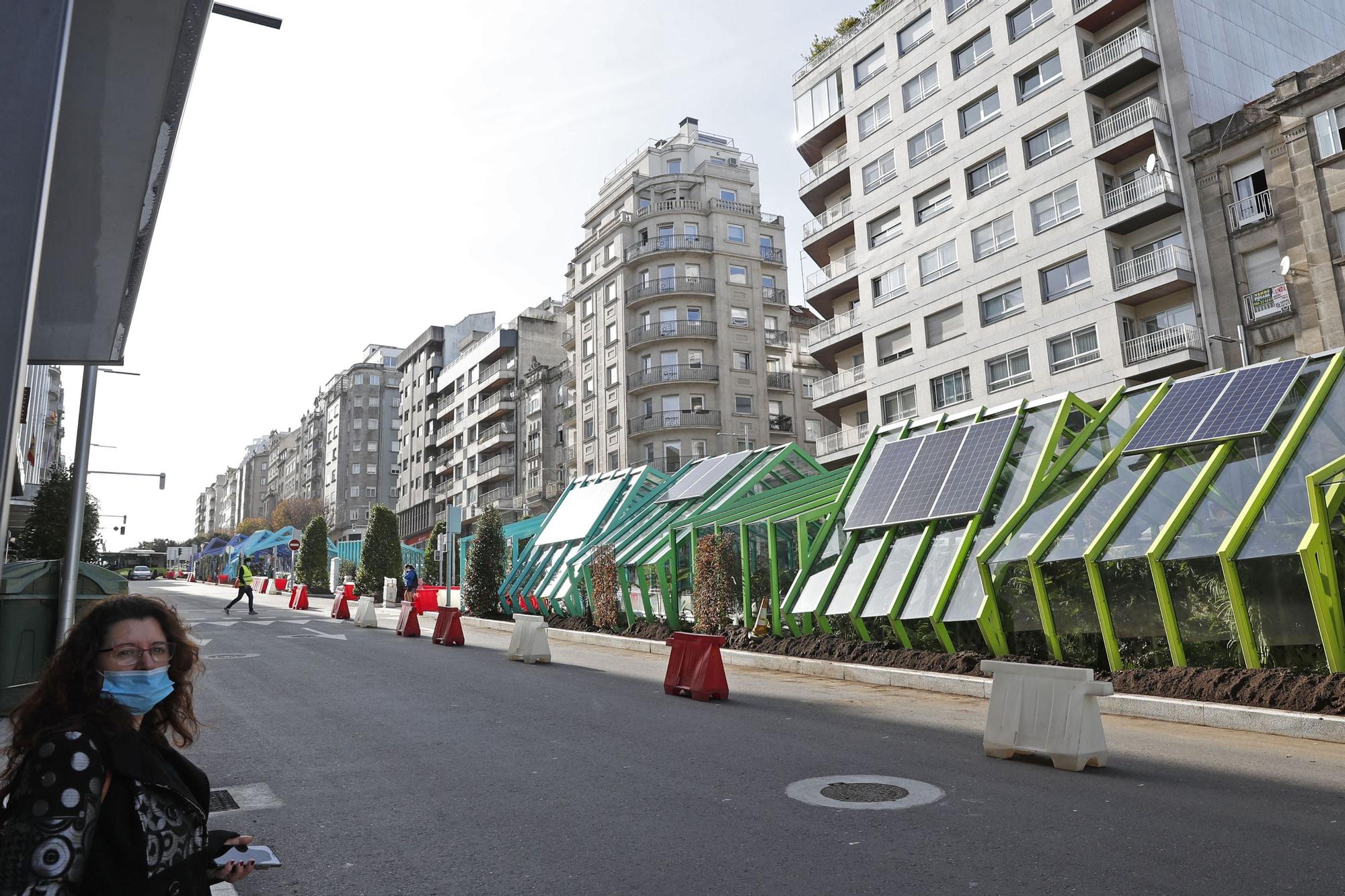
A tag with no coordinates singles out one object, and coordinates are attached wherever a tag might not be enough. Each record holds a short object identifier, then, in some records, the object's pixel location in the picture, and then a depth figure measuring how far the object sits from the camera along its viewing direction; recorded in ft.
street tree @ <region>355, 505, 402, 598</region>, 138.41
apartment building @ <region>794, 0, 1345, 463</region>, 94.73
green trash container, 32.22
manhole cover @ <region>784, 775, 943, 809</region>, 19.15
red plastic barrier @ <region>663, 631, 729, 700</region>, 35.22
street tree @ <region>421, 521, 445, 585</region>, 165.48
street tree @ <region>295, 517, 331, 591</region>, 163.12
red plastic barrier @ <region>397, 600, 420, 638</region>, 68.28
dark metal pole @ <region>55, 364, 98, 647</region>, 32.73
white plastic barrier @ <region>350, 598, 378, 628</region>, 77.87
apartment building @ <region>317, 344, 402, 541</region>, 333.83
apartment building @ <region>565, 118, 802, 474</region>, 172.45
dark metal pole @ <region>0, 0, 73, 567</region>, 8.11
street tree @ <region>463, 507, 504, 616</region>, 91.04
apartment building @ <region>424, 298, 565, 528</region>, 216.54
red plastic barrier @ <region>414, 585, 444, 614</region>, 101.40
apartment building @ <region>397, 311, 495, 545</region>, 266.36
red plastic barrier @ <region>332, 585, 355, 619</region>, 91.76
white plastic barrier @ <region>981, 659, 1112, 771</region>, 22.66
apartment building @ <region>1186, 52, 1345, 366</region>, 80.84
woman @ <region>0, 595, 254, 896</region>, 6.61
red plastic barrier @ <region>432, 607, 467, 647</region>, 60.64
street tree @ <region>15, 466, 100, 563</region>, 89.66
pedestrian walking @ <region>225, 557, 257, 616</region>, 90.99
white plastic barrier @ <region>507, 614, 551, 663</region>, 48.01
